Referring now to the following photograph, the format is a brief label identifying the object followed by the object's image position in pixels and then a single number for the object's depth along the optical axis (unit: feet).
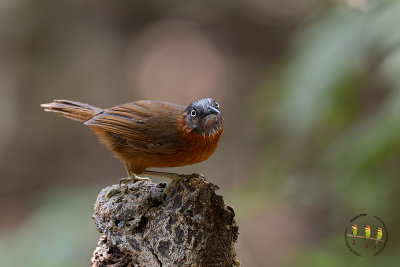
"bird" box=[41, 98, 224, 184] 20.65
